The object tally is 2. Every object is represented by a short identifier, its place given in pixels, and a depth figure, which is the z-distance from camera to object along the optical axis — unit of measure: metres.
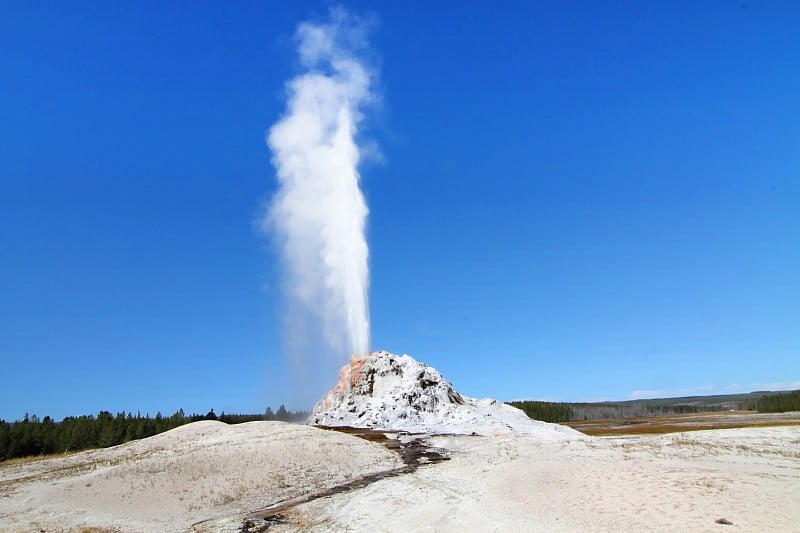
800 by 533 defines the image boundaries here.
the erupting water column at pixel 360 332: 88.06
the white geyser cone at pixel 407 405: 63.12
